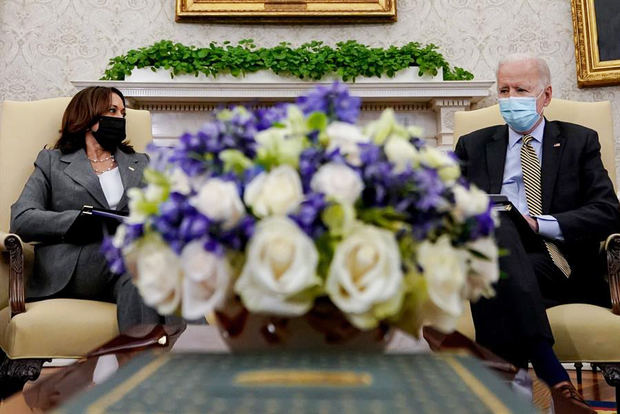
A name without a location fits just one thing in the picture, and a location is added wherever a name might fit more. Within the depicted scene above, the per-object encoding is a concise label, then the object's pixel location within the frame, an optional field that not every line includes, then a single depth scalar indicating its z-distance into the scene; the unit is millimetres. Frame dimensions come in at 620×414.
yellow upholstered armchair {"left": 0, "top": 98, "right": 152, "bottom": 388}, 2164
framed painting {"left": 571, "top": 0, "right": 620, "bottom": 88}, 4344
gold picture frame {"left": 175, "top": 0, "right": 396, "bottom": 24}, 4426
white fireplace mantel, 4133
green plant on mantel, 4152
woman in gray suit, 2473
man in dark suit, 1913
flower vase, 974
